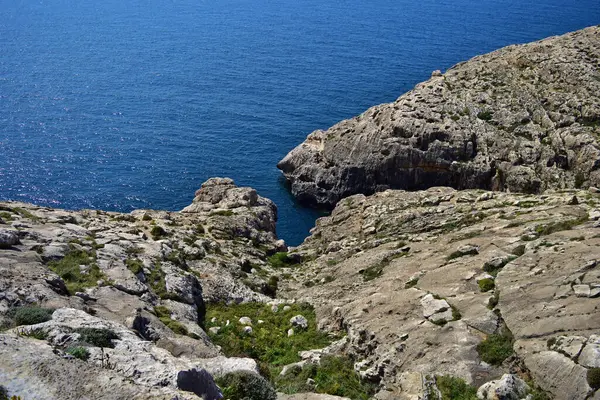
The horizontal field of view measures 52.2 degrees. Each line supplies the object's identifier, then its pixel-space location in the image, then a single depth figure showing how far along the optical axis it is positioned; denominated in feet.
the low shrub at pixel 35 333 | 77.87
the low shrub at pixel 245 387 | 77.15
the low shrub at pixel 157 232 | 177.78
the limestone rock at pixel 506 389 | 85.46
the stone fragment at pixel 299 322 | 139.13
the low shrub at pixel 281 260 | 196.64
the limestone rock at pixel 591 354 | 84.60
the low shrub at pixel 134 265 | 139.74
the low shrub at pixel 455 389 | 89.45
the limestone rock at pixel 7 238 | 126.93
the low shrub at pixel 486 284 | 116.26
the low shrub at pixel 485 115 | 315.99
